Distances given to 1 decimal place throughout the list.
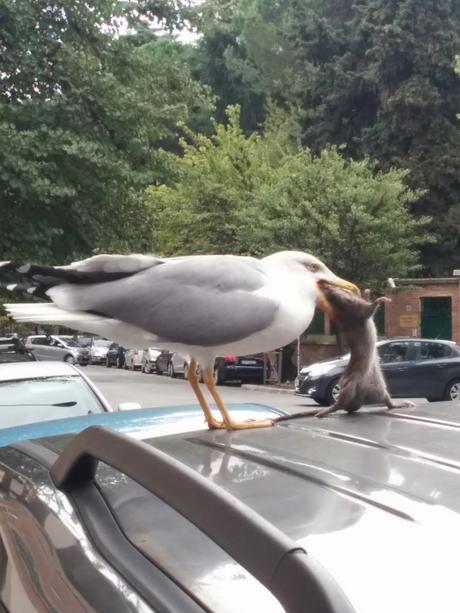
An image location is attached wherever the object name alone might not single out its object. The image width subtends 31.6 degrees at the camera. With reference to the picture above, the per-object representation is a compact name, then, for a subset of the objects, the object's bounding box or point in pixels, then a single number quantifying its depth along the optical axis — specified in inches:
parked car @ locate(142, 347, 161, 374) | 1245.1
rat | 90.0
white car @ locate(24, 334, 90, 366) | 1452.3
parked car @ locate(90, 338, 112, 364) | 1660.9
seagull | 84.3
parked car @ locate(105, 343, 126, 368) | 1536.7
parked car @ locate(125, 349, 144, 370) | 1365.7
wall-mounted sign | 1052.5
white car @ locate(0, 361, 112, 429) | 212.2
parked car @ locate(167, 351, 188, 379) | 1047.9
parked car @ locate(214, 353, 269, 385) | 925.8
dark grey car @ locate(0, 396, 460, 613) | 46.2
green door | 1043.9
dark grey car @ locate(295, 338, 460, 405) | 679.7
